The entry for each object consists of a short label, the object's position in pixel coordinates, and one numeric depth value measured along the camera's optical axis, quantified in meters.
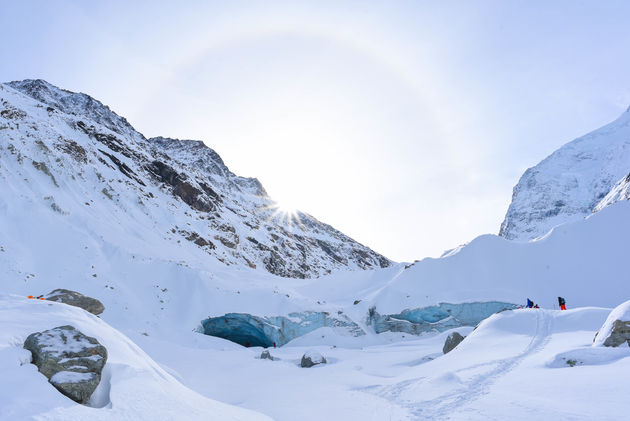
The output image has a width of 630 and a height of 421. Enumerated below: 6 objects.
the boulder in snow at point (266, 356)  19.16
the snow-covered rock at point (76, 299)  15.52
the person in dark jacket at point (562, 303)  22.55
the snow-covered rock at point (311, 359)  18.02
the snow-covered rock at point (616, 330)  9.66
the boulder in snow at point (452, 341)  17.48
